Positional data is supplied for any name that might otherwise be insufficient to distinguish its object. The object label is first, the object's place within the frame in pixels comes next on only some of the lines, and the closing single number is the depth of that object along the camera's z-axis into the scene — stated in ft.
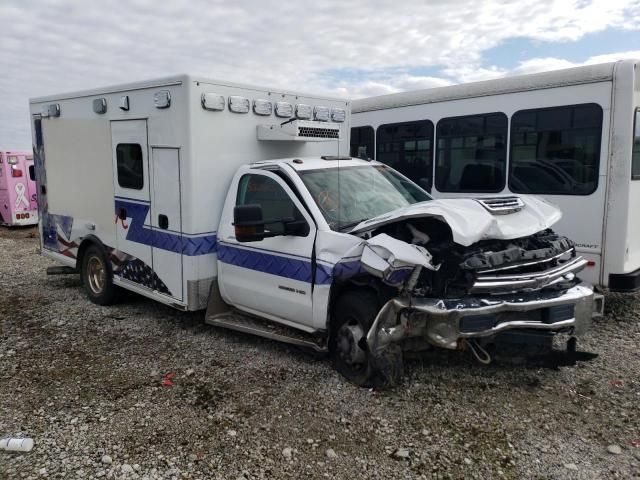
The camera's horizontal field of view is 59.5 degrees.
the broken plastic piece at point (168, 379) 16.10
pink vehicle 53.25
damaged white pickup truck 13.56
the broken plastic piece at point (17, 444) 12.60
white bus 20.94
